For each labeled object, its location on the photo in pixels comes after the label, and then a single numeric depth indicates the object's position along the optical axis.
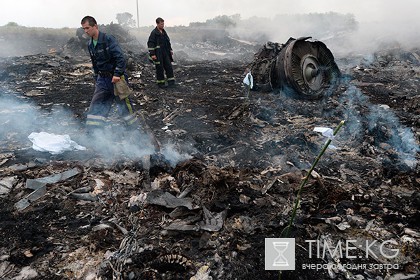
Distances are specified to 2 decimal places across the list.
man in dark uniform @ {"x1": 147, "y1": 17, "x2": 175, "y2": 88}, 8.25
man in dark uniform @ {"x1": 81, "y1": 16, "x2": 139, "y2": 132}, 4.68
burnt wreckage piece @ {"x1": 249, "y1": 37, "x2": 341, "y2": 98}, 7.09
